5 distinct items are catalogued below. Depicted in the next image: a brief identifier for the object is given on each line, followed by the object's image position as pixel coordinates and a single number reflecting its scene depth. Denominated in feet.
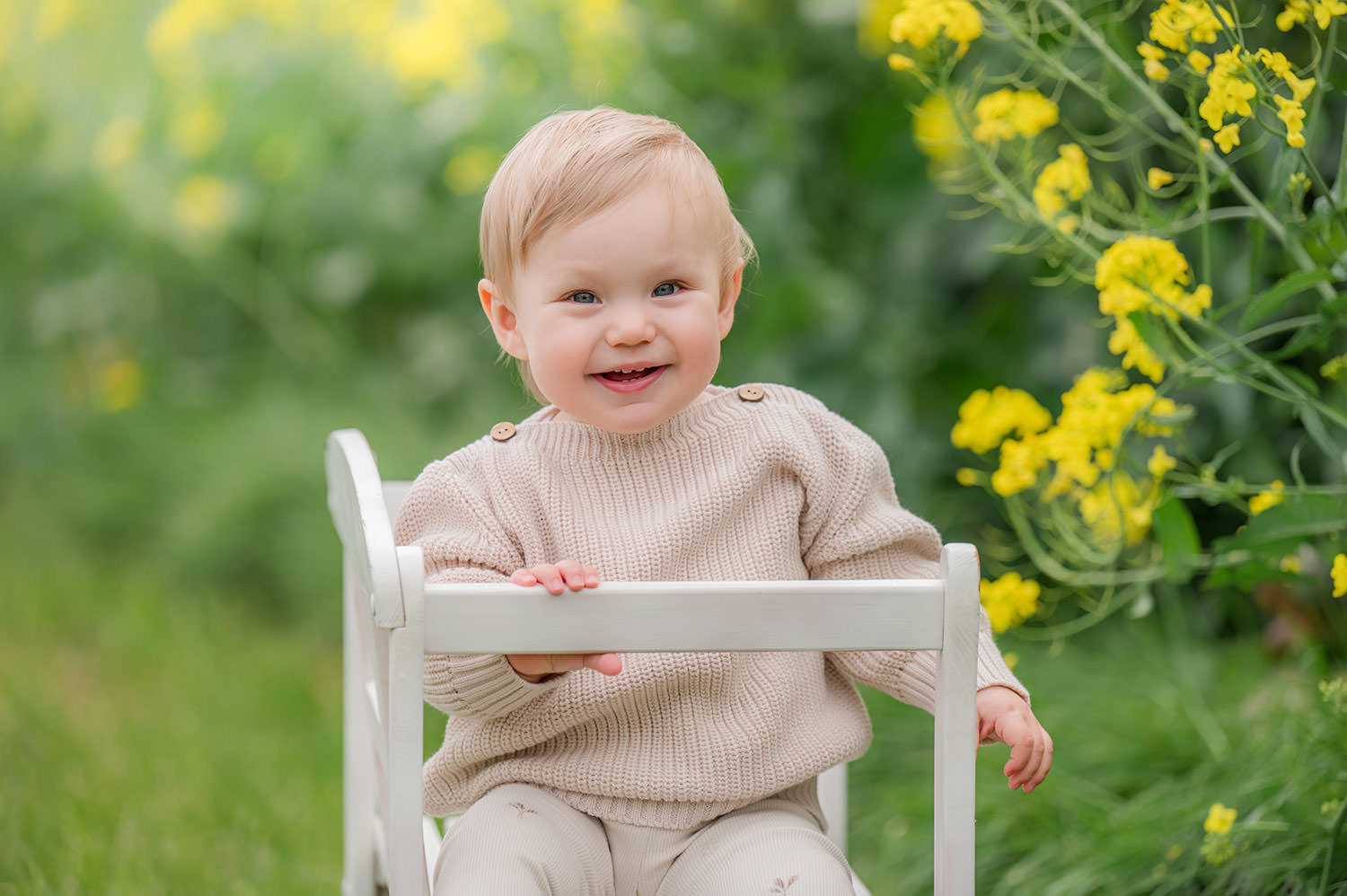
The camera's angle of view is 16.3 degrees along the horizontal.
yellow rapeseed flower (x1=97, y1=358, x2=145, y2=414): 16.40
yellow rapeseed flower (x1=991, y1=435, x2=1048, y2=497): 8.84
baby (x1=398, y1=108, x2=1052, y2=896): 8.02
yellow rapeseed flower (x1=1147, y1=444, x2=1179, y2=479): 8.78
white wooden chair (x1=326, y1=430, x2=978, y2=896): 7.65
